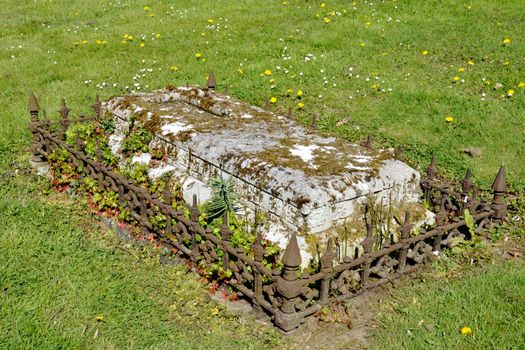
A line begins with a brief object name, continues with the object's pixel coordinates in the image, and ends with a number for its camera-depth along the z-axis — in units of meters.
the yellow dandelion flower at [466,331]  4.53
